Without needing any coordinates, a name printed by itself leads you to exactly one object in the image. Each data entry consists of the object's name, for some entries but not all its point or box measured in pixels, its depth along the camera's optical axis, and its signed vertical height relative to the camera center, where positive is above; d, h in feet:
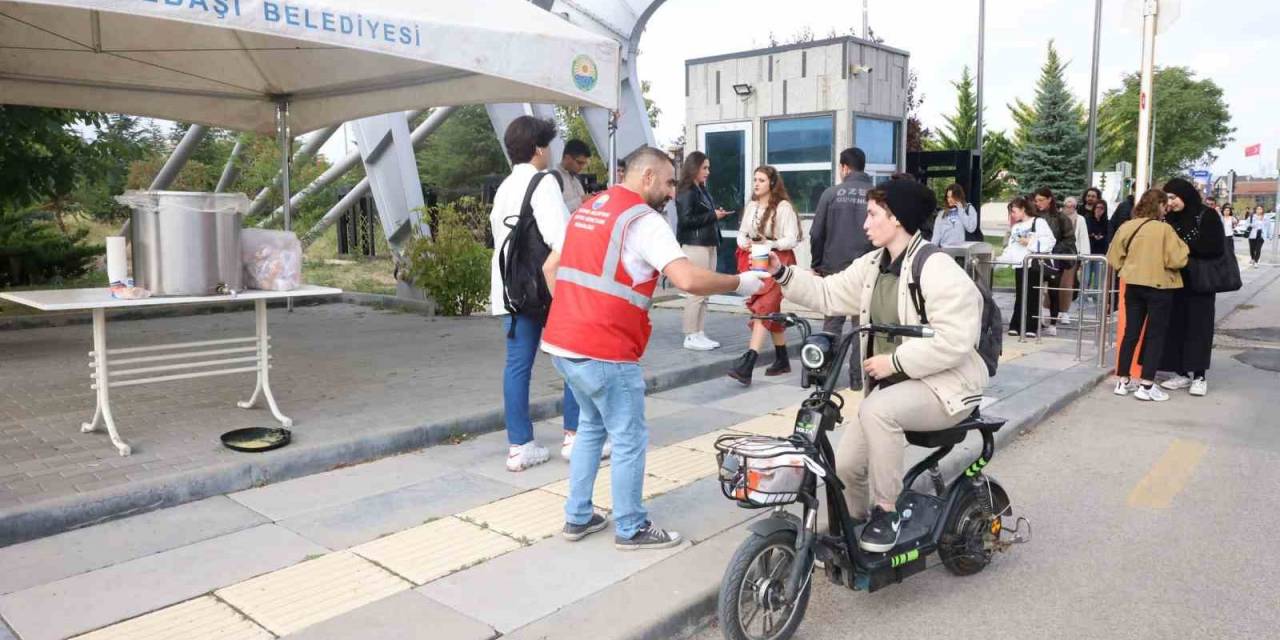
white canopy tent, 16.74 +4.02
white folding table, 16.12 -1.94
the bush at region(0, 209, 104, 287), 45.65 -1.28
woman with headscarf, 24.82 -2.19
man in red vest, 12.04 -0.85
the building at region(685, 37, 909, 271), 42.09 +5.64
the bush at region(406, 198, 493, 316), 36.94 -1.46
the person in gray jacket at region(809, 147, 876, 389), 23.90 +0.13
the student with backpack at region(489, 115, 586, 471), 15.90 -0.39
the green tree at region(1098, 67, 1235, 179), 197.57 +24.64
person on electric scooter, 11.26 -1.55
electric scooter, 10.27 -3.63
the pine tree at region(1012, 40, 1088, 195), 144.66 +13.94
